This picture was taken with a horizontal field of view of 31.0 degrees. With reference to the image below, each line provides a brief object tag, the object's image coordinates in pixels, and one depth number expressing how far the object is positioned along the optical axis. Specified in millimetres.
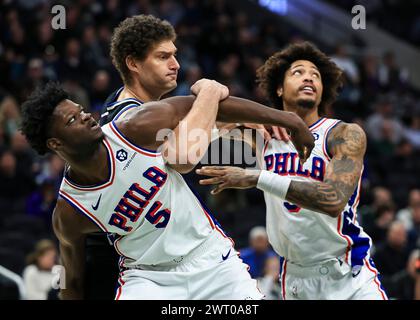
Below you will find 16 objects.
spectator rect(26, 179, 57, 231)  9236
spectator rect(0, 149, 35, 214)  9453
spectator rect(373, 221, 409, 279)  9172
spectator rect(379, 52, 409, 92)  15328
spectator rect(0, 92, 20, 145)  10102
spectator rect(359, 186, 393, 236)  10250
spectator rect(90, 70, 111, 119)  10703
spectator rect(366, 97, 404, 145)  13273
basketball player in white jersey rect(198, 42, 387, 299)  4520
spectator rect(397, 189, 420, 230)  10469
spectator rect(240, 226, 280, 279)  8641
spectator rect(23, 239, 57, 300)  7719
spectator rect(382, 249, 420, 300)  8102
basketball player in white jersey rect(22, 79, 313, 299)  4008
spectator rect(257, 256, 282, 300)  7844
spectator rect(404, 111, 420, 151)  13773
